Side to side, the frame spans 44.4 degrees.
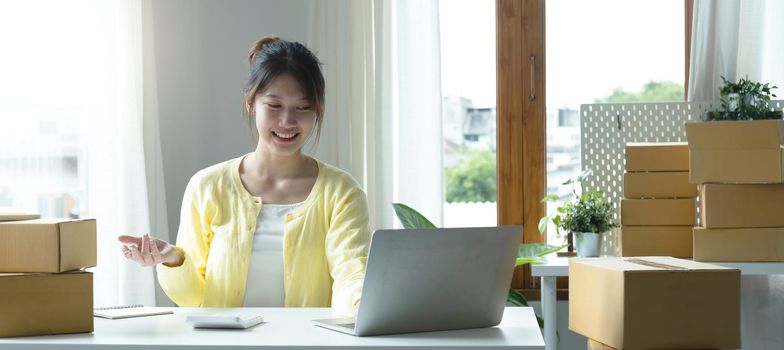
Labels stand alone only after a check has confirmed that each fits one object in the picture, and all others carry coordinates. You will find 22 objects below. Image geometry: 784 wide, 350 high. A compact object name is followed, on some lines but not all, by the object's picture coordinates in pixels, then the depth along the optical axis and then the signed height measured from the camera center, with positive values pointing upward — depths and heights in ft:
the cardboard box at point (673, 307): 5.83 -0.92
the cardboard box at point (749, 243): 9.25 -0.84
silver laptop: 5.22 -0.68
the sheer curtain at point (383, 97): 10.93 +0.69
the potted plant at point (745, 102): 9.88 +0.56
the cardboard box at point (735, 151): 9.07 +0.05
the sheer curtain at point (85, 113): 10.70 +0.53
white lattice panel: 10.64 +0.28
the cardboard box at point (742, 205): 9.20 -0.47
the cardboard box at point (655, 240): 9.78 -0.85
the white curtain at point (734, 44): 10.44 +1.22
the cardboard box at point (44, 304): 5.55 -0.84
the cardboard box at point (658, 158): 9.80 -0.01
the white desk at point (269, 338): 5.19 -1.01
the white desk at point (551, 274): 9.18 -1.12
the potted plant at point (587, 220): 9.96 -0.66
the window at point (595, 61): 11.31 +1.14
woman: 7.54 -0.47
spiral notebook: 6.26 -1.01
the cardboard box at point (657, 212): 9.80 -0.57
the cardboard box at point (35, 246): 5.64 -0.51
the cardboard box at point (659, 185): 9.80 -0.29
